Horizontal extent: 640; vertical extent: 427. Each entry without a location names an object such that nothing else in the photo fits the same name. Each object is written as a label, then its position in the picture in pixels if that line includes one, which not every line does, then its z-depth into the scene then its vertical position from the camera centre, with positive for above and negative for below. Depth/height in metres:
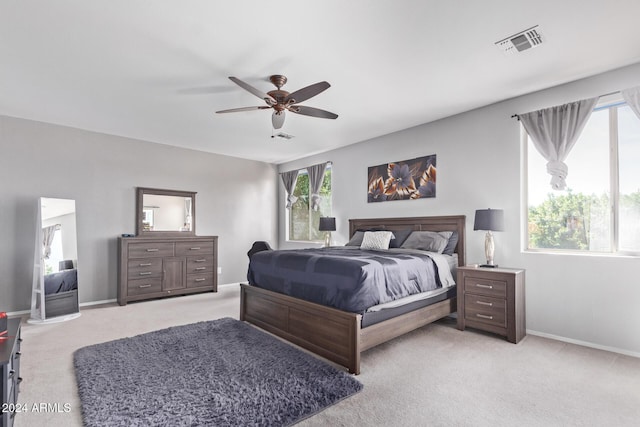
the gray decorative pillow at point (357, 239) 4.91 -0.34
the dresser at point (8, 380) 1.43 -0.78
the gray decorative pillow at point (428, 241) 4.03 -0.31
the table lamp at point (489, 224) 3.55 -0.08
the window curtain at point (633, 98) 2.88 +1.09
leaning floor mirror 4.05 -0.62
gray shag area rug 1.93 -1.20
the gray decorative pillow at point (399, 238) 4.54 -0.30
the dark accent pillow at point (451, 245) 4.09 -0.37
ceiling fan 2.79 +1.13
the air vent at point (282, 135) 4.95 +1.32
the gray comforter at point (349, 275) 2.66 -0.56
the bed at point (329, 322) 2.56 -1.00
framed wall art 4.59 +0.57
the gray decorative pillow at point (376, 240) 4.40 -0.32
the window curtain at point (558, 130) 3.22 +0.91
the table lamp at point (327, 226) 5.69 -0.16
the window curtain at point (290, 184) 6.95 +0.75
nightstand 3.23 -0.90
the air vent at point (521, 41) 2.43 +1.40
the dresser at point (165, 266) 4.89 -0.81
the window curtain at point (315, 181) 6.35 +0.73
